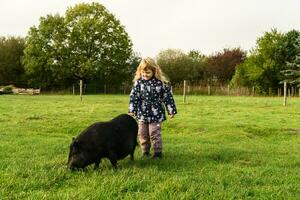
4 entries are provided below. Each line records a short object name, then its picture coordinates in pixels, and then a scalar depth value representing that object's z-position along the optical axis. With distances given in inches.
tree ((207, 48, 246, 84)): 2871.6
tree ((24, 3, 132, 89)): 2295.8
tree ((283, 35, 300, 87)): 1988.9
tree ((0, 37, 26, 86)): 2356.1
